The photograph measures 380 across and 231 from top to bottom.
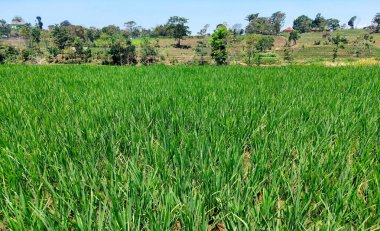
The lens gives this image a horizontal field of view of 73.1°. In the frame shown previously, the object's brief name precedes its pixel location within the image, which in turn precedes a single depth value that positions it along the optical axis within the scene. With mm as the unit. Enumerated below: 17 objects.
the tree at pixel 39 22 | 137625
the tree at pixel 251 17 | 149275
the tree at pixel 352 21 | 159625
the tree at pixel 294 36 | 92312
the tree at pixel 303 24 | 145750
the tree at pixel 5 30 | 124469
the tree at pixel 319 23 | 139750
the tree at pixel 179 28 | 100250
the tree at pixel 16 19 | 178375
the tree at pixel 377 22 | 118575
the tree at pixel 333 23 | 157125
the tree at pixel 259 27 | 129375
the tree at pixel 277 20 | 131225
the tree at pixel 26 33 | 79875
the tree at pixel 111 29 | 119675
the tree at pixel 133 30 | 144250
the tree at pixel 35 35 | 77500
